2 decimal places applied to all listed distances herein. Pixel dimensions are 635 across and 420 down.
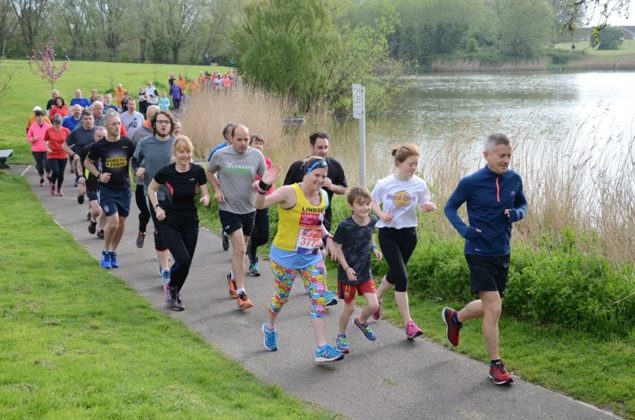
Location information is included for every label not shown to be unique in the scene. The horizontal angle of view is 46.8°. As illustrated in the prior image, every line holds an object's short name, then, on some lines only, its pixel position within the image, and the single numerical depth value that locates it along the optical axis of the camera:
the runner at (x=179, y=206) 7.52
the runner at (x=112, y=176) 9.12
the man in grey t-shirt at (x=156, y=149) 8.66
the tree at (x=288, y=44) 28.22
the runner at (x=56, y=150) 14.94
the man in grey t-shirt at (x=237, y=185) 7.92
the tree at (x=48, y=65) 31.85
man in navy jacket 5.69
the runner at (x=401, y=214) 6.71
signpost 10.73
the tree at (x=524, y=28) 59.45
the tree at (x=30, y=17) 66.88
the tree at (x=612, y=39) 60.28
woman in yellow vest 6.13
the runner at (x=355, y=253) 6.29
